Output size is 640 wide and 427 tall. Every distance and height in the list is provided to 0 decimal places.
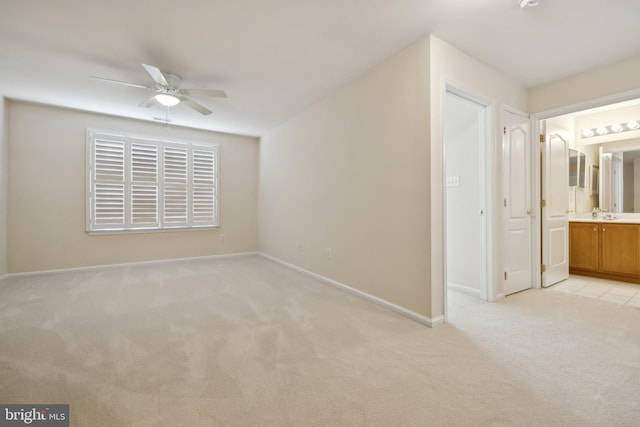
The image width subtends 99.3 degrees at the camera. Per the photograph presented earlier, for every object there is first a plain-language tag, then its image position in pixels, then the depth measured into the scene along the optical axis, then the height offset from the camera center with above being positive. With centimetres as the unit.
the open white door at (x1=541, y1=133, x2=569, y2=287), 358 +8
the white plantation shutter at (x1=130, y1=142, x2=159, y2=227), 497 +58
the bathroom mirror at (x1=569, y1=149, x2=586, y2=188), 446 +79
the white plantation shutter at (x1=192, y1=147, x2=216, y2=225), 560 +61
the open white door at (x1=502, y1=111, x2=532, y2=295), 325 +16
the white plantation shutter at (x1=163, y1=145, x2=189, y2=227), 530 +60
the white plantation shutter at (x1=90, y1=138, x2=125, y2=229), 468 +58
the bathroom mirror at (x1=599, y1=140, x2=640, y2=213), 416 +62
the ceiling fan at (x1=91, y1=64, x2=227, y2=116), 310 +144
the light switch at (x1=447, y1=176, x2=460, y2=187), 348 +45
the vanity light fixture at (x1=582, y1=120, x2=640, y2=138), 406 +136
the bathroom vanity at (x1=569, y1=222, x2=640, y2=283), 378 -50
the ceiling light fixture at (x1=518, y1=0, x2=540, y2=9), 202 +160
